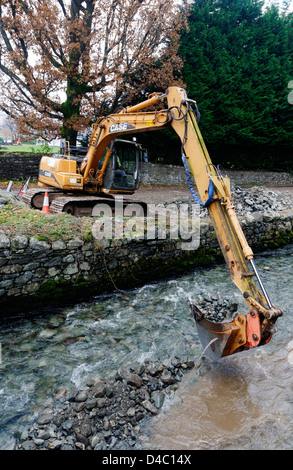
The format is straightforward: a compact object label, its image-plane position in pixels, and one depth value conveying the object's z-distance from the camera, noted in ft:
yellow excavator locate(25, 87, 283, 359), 10.69
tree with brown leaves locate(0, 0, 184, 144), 38.60
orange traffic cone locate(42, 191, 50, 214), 23.12
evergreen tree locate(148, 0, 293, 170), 53.88
